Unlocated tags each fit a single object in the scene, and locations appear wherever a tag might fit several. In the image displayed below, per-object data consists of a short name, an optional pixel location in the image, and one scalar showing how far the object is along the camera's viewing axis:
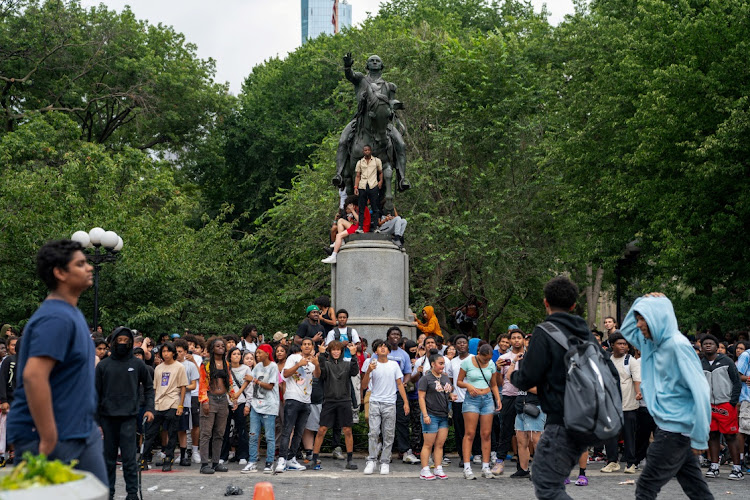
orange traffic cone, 7.61
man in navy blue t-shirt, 5.19
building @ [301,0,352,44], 195.62
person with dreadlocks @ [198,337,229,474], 14.23
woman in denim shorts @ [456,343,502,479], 13.59
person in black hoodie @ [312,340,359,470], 14.92
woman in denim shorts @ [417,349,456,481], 13.54
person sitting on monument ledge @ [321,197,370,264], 20.30
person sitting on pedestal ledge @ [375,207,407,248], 19.98
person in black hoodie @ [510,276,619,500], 6.62
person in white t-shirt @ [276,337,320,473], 14.17
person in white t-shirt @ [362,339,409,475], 14.10
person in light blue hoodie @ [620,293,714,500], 7.25
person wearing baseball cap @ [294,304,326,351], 16.57
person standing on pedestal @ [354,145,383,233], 19.53
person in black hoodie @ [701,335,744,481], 14.30
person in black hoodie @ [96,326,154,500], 9.91
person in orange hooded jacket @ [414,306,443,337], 20.59
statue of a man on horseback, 19.70
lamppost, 19.47
